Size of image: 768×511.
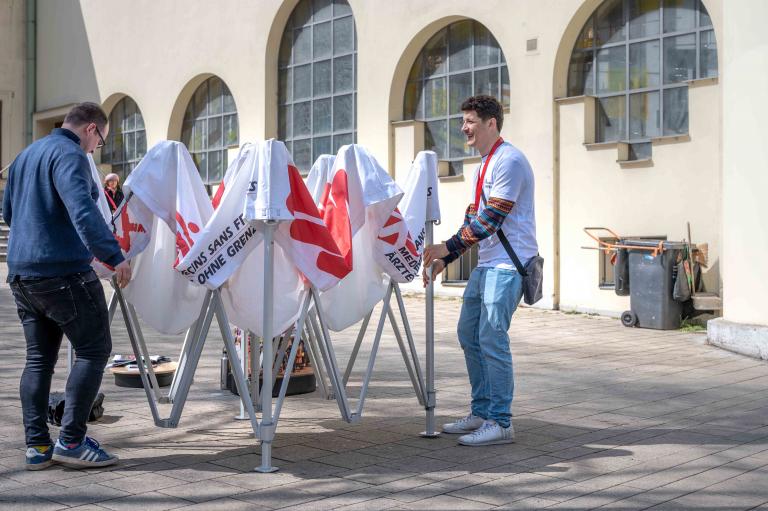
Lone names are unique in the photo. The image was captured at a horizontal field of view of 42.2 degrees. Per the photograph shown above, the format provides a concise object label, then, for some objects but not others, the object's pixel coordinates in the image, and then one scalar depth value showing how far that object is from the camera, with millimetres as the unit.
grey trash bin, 12836
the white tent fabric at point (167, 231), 5688
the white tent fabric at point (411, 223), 6141
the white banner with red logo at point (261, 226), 5262
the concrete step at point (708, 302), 12531
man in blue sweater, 5195
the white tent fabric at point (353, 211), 5906
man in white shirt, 5840
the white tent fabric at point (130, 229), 5914
